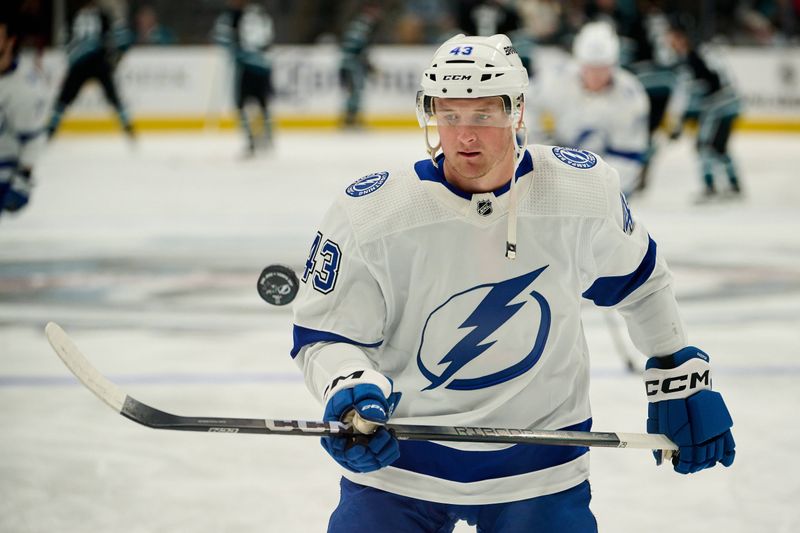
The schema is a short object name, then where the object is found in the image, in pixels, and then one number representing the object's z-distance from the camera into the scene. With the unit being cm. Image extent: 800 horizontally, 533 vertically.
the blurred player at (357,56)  2597
